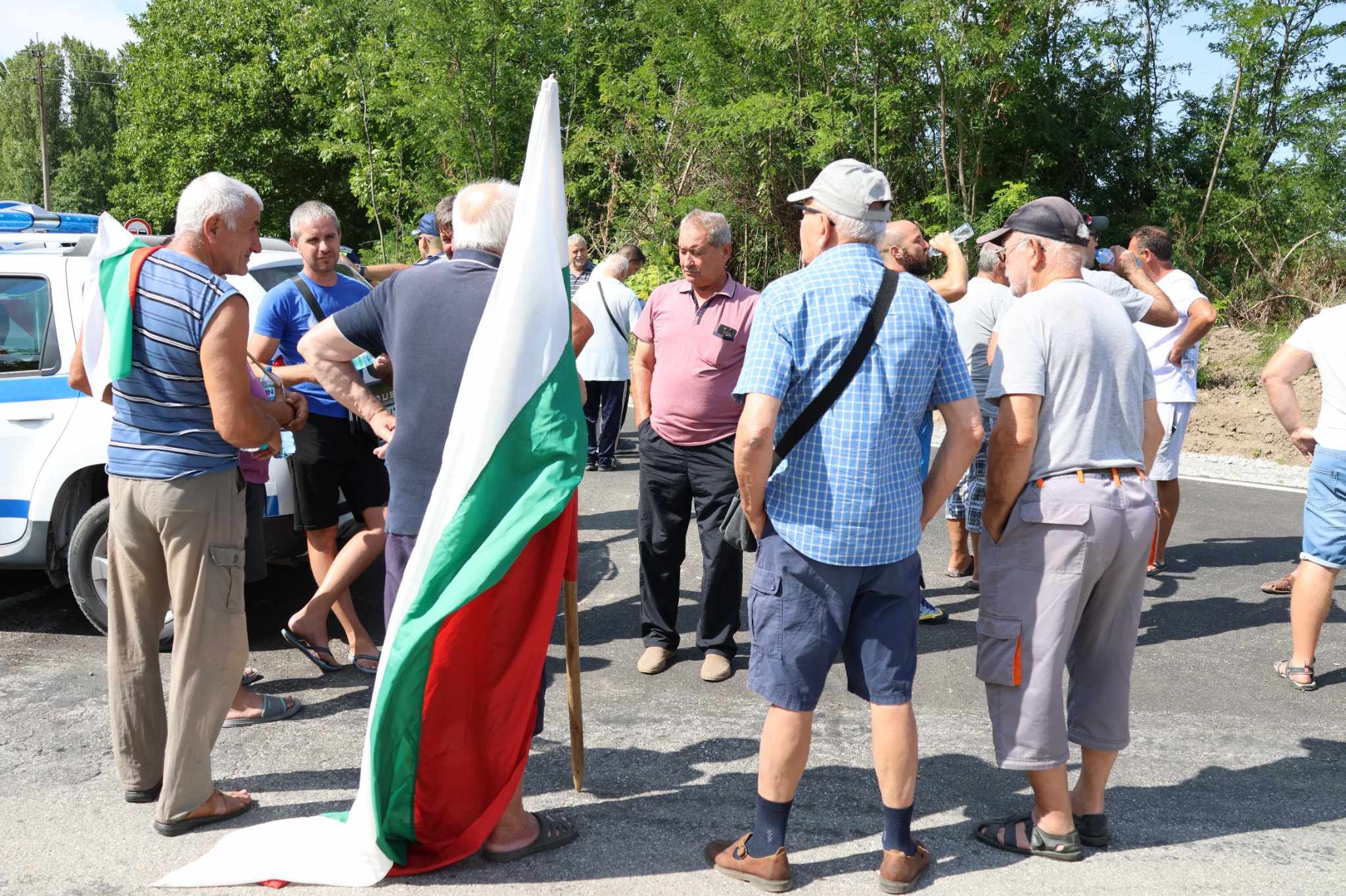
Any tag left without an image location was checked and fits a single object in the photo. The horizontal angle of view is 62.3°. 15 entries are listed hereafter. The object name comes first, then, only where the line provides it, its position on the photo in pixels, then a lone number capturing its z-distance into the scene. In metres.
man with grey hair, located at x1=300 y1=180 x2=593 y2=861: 3.37
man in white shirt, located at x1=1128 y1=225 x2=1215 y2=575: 6.50
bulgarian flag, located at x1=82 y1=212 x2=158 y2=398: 3.43
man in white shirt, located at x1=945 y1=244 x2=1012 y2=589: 5.70
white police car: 4.98
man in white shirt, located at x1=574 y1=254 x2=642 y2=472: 8.84
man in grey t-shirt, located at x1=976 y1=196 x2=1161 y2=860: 3.30
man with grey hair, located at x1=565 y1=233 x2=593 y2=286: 9.70
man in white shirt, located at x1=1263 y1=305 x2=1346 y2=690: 4.73
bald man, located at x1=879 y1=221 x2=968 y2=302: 5.16
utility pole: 46.88
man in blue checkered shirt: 3.10
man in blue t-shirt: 4.82
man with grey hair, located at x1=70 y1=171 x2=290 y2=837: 3.43
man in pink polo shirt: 4.91
